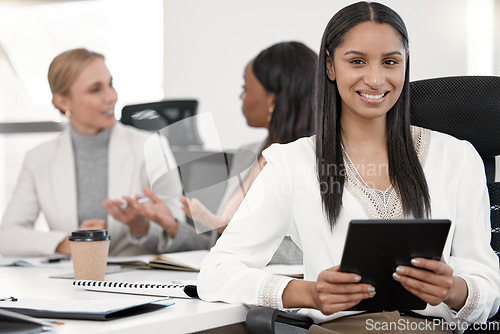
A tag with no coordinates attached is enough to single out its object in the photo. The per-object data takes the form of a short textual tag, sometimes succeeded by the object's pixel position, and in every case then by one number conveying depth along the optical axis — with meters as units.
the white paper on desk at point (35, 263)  3.61
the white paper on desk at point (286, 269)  3.31
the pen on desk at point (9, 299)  2.99
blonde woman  4.05
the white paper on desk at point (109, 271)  3.38
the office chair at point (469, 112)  3.26
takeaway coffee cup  3.29
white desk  2.82
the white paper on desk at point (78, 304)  2.86
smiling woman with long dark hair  3.08
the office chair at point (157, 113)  5.54
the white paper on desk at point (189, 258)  3.46
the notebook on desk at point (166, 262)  3.46
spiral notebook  3.09
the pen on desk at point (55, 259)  3.68
